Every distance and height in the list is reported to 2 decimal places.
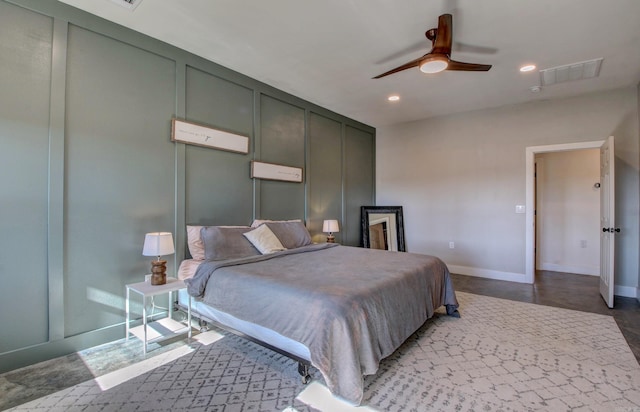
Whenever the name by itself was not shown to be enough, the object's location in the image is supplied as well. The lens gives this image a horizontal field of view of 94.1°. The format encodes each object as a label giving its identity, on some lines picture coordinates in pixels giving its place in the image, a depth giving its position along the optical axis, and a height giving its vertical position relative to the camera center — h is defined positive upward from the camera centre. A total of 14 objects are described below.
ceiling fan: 2.46 +1.28
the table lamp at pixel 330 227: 4.68 -0.31
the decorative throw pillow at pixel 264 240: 3.18 -0.35
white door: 3.45 -0.13
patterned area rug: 1.77 -1.17
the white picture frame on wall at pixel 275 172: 3.86 +0.50
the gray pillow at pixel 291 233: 3.56 -0.32
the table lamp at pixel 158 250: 2.53 -0.37
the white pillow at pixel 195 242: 2.97 -0.36
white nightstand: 2.42 -0.98
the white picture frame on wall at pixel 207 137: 3.08 +0.79
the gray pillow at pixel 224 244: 2.89 -0.37
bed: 1.74 -0.64
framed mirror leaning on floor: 5.77 -0.39
